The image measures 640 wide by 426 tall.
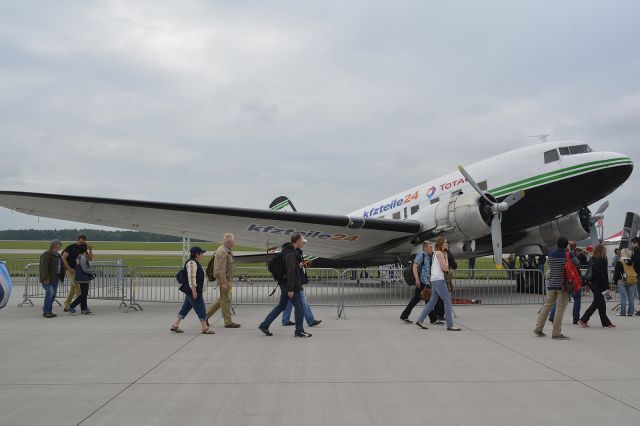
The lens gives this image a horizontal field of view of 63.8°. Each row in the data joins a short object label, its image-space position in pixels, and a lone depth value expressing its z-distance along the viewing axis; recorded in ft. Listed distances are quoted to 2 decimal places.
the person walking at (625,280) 35.18
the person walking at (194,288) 29.14
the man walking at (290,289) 28.22
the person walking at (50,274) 36.55
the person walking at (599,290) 31.53
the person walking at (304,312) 31.27
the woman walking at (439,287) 30.76
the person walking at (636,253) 36.02
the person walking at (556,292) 27.55
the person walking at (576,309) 32.68
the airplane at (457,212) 45.83
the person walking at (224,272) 30.50
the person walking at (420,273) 33.42
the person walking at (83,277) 37.86
